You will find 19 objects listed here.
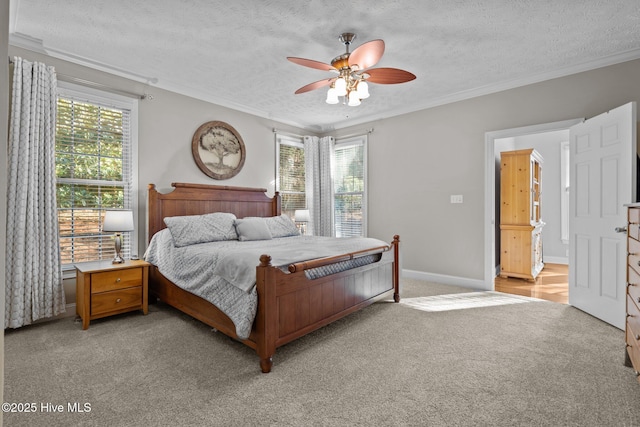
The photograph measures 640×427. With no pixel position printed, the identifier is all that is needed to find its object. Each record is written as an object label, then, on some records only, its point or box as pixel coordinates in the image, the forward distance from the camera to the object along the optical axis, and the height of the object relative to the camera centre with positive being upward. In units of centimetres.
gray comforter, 215 -40
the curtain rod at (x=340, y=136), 510 +136
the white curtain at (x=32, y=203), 262 +9
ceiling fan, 237 +116
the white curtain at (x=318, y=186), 547 +49
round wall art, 409 +88
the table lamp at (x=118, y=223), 296 -9
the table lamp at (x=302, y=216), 496 -3
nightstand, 274 -70
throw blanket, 220 -32
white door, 264 +7
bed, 208 -62
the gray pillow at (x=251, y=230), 360 -19
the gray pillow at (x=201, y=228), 316 -16
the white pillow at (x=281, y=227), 400 -17
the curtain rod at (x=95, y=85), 301 +132
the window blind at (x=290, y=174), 520 +69
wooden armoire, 467 -1
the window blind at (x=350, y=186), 533 +49
